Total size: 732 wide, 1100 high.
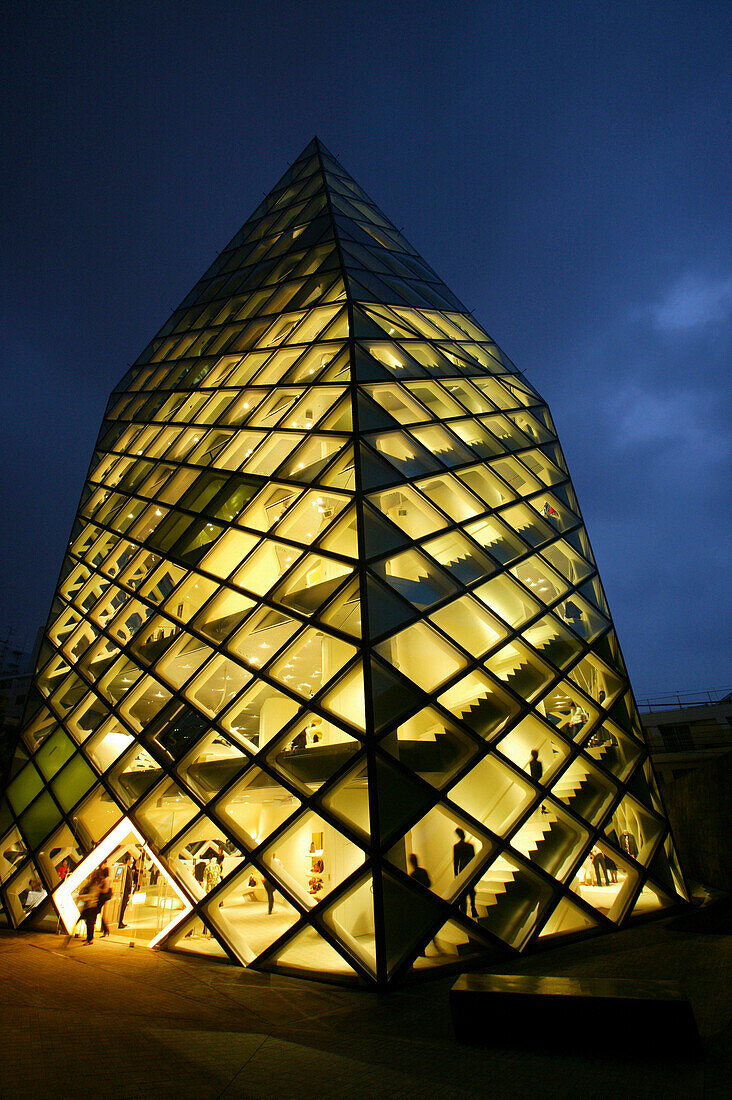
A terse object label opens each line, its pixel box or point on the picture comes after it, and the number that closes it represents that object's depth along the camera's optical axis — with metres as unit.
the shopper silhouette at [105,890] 10.48
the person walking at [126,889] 11.39
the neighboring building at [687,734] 21.48
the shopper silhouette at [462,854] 9.05
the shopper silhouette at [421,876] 8.78
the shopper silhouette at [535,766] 10.28
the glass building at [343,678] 8.93
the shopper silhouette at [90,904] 10.20
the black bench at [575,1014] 4.48
